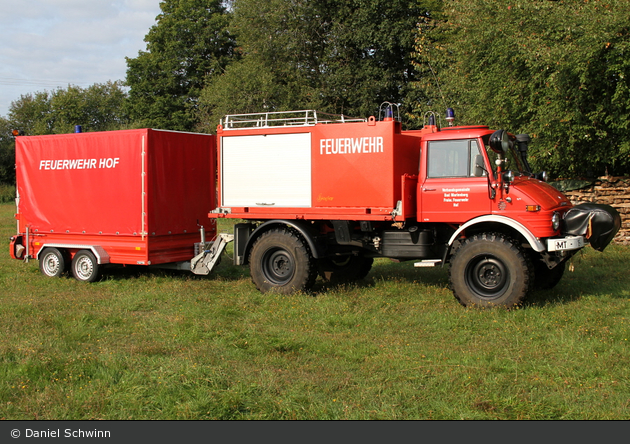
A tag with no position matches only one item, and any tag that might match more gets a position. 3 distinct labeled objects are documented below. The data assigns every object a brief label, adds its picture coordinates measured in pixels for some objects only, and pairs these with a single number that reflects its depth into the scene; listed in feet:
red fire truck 28.35
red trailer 36.67
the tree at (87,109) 189.78
